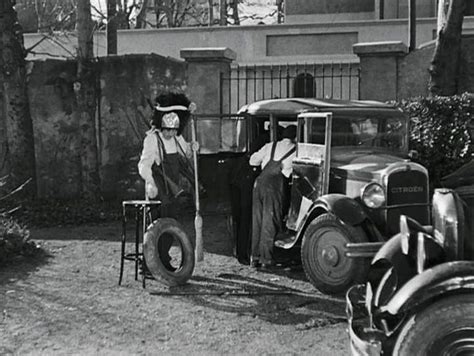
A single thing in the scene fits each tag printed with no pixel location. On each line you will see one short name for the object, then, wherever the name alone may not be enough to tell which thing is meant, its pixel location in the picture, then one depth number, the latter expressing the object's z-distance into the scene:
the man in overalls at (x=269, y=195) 8.30
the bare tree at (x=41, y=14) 21.09
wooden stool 7.64
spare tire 7.53
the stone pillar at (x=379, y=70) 12.46
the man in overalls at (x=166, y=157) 7.91
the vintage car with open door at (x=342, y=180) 7.23
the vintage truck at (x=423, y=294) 4.13
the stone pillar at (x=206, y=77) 12.97
